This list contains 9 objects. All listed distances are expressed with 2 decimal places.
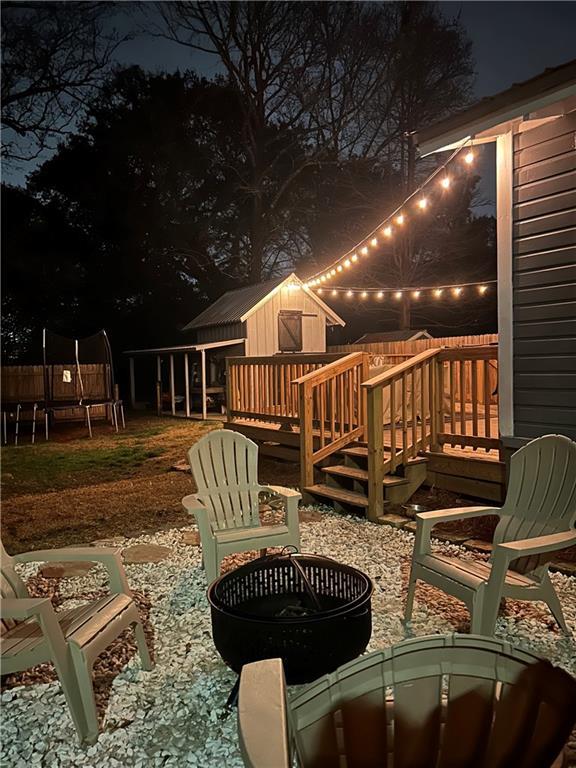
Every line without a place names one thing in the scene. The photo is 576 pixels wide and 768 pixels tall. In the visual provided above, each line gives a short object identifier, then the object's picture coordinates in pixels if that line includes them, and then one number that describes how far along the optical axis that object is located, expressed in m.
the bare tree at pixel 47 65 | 15.34
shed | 16.44
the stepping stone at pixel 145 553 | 4.41
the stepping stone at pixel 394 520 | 5.10
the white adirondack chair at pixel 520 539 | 2.79
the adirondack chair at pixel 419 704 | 1.28
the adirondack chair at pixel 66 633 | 2.25
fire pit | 2.32
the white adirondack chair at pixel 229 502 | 3.69
